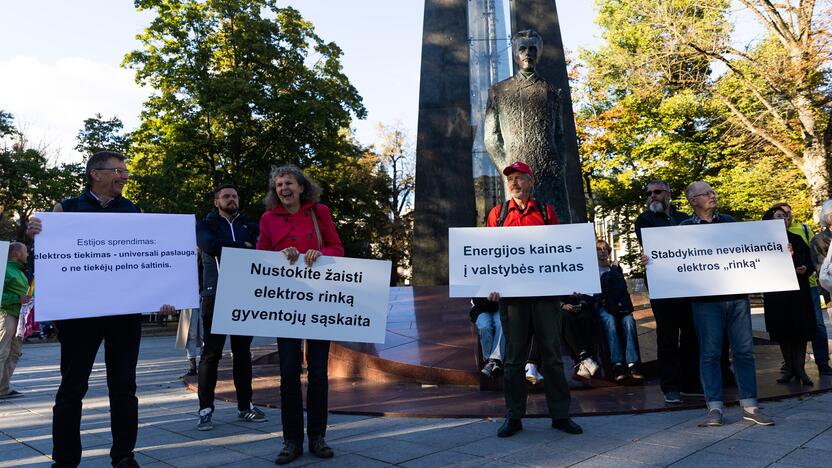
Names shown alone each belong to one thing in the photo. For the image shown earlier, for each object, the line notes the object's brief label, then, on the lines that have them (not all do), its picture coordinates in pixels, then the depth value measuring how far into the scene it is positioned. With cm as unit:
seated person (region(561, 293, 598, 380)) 621
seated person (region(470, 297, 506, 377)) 607
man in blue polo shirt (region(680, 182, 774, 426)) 476
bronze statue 693
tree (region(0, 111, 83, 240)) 2916
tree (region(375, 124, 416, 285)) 3884
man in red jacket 459
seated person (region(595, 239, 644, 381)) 630
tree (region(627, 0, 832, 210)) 2089
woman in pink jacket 421
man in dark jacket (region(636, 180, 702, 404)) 552
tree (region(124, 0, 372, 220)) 2445
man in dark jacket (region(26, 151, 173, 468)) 374
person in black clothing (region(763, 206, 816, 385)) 626
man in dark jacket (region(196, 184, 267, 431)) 526
